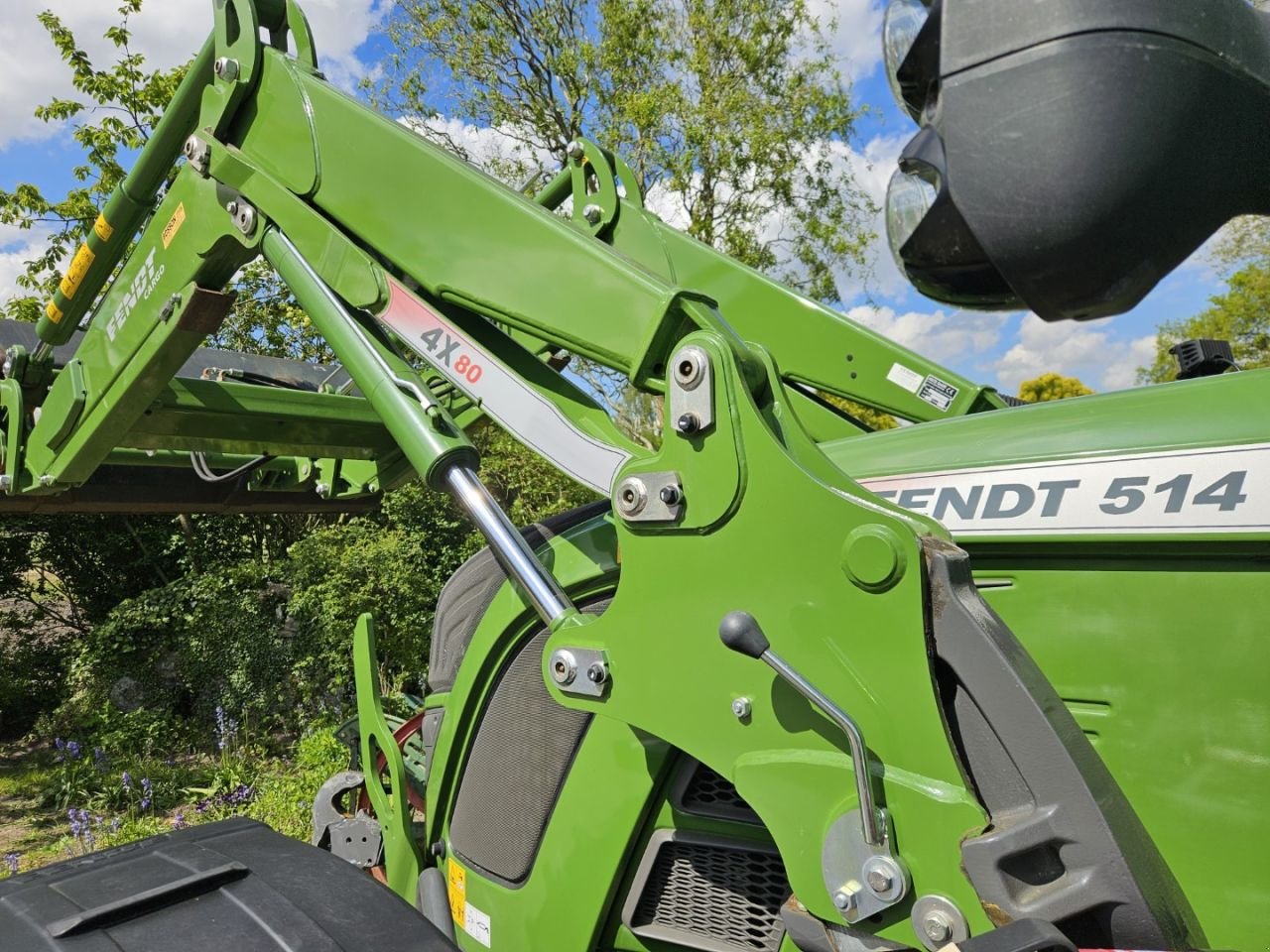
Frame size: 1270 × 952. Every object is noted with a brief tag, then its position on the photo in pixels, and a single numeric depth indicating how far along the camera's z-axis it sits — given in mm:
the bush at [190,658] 6746
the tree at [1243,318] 24578
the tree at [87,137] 8430
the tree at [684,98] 12438
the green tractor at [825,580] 1093
